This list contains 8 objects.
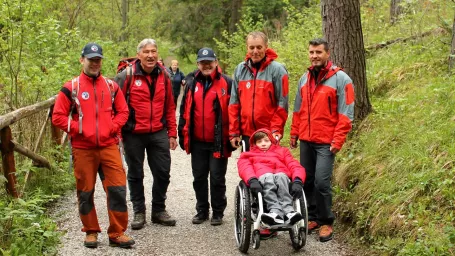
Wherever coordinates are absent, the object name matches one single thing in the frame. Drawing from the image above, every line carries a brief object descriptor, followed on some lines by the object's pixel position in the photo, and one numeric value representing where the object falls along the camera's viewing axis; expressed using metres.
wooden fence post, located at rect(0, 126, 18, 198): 6.10
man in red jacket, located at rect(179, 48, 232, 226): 6.38
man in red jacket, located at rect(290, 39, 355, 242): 5.75
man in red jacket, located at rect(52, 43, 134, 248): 5.43
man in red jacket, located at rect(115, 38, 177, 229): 6.16
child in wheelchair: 5.06
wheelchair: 5.16
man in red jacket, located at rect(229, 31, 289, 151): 6.07
